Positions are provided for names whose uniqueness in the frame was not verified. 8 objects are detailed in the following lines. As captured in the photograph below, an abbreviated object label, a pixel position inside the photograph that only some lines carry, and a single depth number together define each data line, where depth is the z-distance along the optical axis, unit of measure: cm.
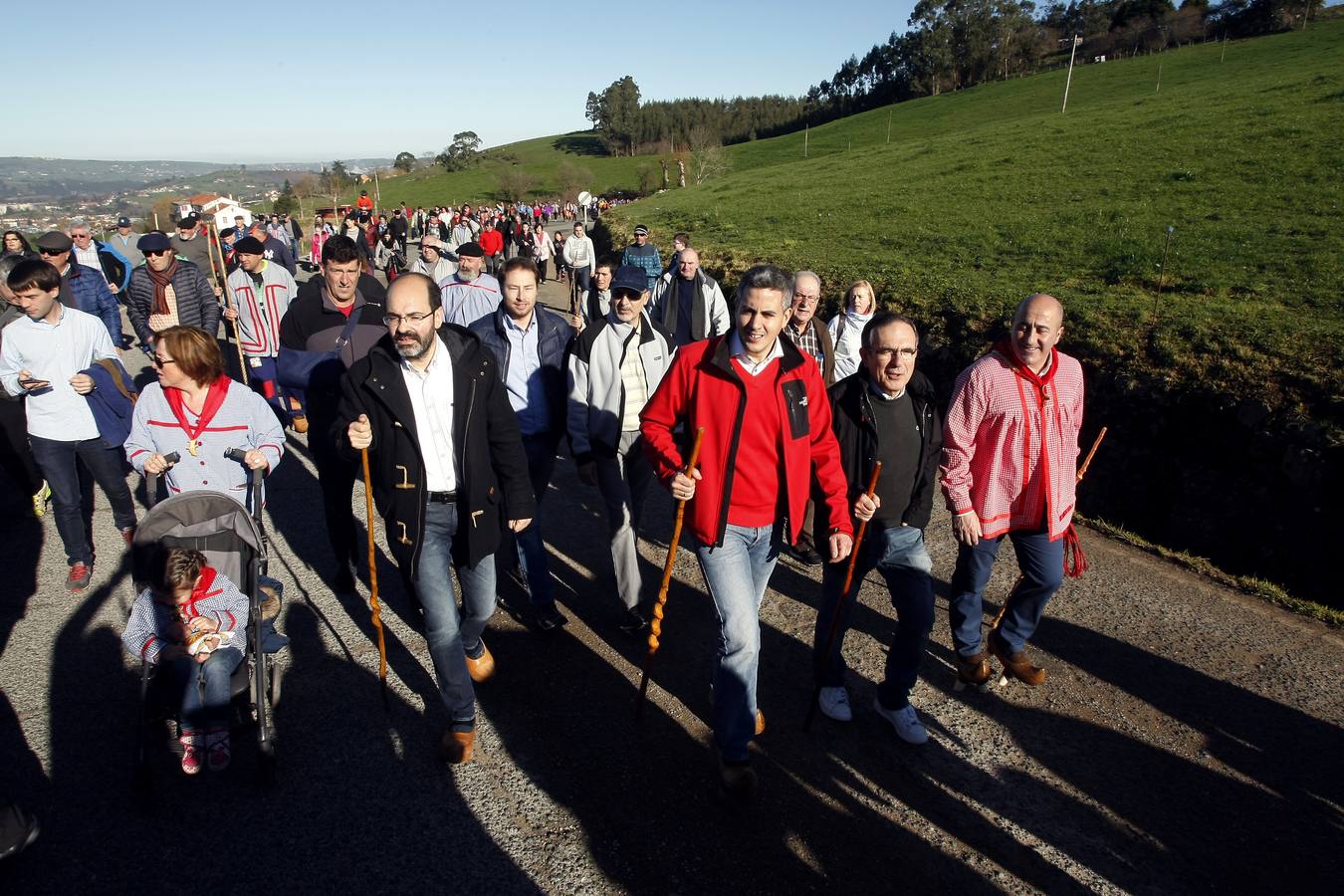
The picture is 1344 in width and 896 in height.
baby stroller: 358
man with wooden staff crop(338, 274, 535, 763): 356
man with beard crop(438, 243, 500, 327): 662
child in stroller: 356
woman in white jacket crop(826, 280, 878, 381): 640
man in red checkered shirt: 393
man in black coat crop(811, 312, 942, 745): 375
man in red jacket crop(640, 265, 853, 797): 342
